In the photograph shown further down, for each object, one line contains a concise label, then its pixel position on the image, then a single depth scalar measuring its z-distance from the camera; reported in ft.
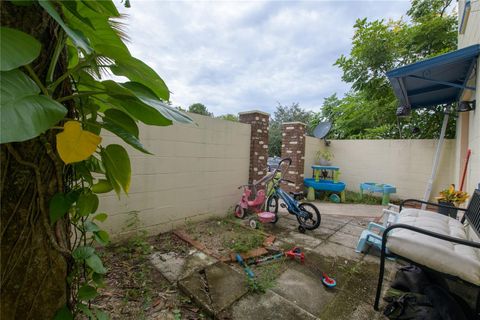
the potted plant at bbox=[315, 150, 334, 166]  19.84
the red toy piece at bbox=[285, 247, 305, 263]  7.40
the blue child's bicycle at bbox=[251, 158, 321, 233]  10.27
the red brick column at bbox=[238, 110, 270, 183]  13.19
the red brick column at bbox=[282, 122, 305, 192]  17.52
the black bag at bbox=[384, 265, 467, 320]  4.43
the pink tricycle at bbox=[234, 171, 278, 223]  11.58
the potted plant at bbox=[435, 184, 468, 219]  8.88
